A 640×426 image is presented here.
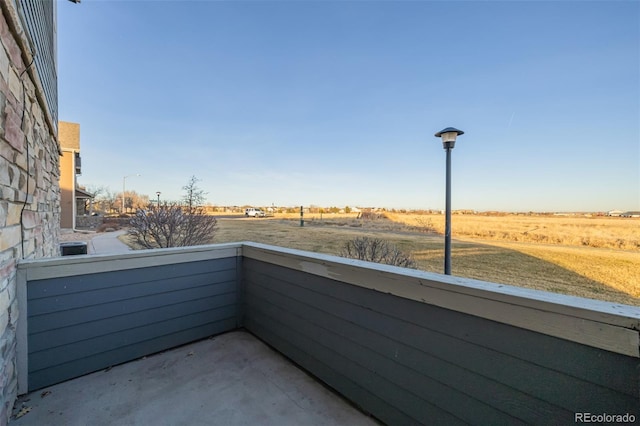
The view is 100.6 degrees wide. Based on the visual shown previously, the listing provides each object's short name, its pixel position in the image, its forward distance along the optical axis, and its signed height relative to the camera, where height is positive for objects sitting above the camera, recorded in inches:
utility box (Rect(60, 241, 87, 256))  150.0 -21.5
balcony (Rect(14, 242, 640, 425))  37.4 -27.5
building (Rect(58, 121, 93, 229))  552.1 +88.0
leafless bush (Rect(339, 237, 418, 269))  216.0 -36.1
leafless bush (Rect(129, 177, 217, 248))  249.4 -13.5
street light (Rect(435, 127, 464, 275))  151.5 +27.3
